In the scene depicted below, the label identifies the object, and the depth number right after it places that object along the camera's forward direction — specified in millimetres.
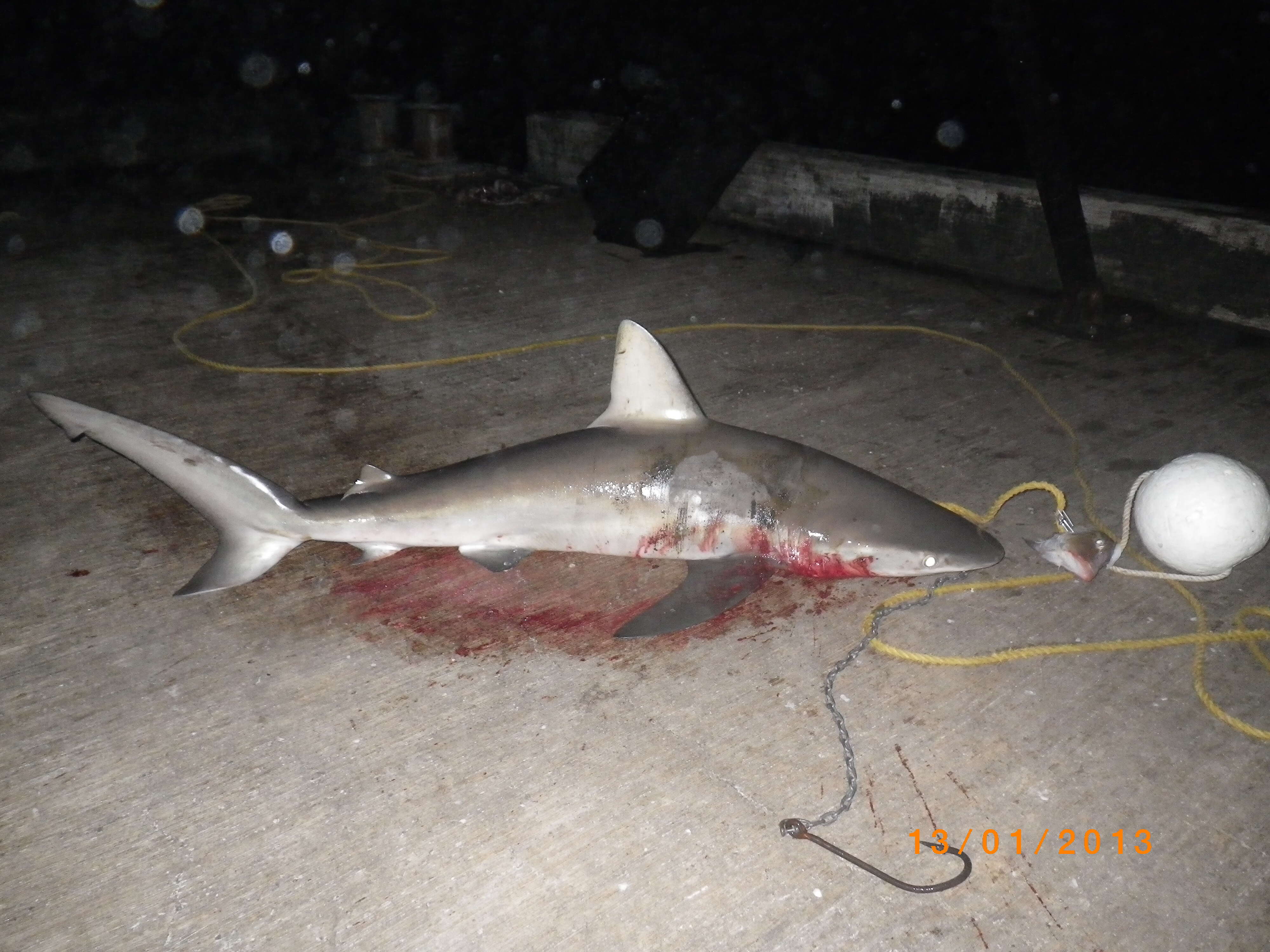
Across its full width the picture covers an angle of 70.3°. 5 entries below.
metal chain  2150
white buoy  2752
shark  2750
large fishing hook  1982
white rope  2918
